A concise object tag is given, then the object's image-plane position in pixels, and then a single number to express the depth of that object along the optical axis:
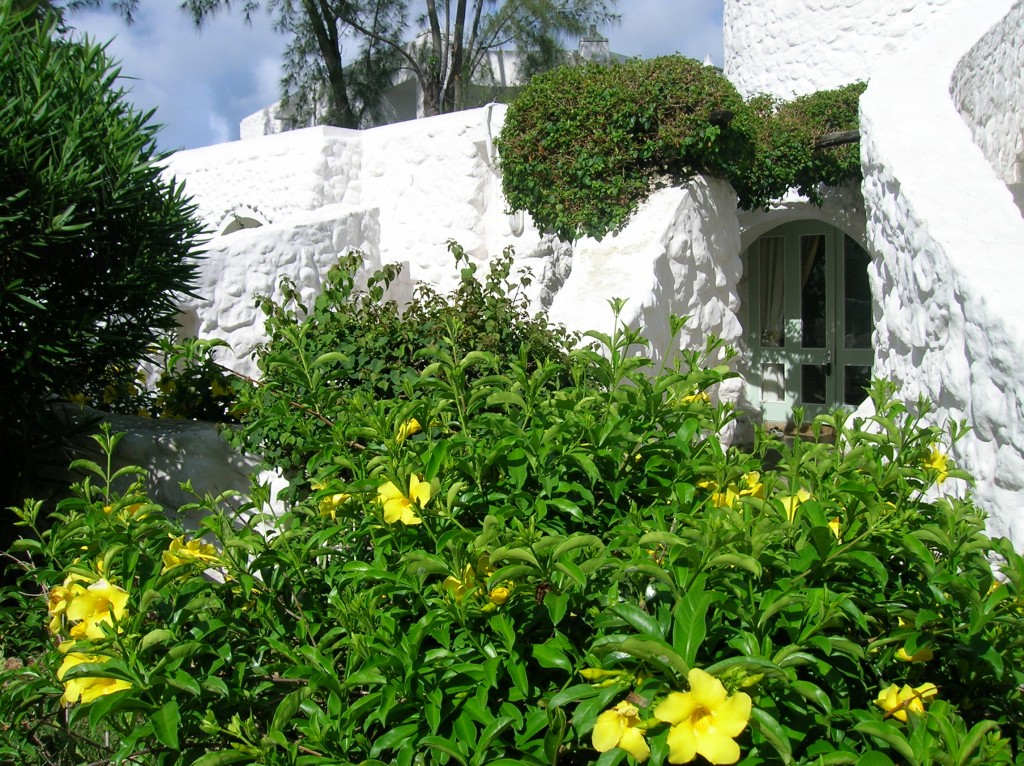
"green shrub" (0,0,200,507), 3.67
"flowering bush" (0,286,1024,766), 1.28
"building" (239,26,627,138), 16.27
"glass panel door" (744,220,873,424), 8.13
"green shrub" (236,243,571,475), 2.77
